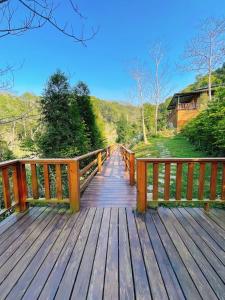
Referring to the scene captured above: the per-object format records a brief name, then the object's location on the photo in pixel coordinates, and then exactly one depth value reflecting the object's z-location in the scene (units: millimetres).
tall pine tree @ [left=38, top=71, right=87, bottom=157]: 6561
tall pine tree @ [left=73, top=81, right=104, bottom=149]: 9500
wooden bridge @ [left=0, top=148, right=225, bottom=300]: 1407
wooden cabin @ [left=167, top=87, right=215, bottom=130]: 20545
